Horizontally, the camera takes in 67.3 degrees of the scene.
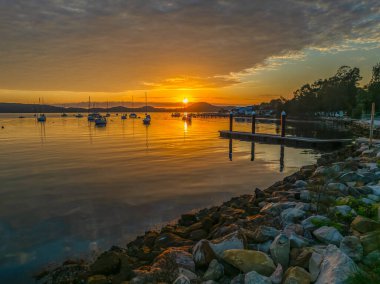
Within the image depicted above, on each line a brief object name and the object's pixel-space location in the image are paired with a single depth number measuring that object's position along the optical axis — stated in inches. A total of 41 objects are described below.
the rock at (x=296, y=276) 150.3
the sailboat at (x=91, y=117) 3852.6
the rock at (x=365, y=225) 202.4
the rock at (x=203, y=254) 188.4
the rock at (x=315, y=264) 155.1
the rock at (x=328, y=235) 194.1
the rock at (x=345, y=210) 234.2
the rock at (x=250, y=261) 169.3
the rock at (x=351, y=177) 357.1
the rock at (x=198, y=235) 275.6
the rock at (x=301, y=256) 167.0
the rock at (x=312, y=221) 217.2
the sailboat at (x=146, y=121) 3111.7
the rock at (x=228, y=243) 193.5
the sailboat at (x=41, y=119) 3622.0
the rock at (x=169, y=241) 261.7
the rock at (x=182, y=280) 162.8
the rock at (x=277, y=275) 155.7
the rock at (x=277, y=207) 270.1
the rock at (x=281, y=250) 175.5
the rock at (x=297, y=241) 186.2
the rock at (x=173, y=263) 183.3
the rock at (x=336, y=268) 142.5
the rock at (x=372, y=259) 161.4
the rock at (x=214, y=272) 173.9
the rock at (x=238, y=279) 162.6
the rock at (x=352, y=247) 169.6
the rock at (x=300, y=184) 395.2
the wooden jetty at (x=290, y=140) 1045.8
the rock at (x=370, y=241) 175.0
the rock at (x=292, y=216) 240.8
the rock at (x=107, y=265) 207.5
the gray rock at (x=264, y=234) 203.8
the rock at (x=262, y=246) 196.7
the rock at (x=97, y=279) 194.1
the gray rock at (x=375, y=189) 291.8
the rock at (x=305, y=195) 307.6
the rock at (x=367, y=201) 259.9
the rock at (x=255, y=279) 152.1
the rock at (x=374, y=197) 272.8
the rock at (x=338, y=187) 300.4
